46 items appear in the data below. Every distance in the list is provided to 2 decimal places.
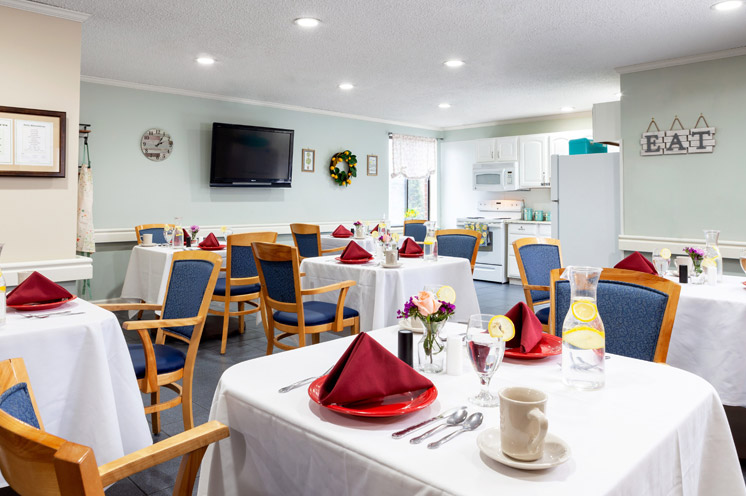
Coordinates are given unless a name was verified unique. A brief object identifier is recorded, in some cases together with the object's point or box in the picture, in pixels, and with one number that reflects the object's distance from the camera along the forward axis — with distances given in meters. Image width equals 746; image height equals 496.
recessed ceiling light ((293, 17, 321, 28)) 3.71
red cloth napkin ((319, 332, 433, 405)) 1.04
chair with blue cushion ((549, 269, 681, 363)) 1.71
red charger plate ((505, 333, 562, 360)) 1.37
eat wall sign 4.69
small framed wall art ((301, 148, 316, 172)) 7.34
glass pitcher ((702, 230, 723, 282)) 2.63
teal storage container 6.00
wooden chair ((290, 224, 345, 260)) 5.18
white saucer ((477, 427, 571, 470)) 0.82
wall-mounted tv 6.36
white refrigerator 5.46
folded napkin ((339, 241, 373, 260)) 3.59
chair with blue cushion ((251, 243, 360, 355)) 3.05
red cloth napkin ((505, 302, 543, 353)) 1.40
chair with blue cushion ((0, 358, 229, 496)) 0.68
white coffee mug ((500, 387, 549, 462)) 0.84
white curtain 8.49
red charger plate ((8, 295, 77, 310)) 2.03
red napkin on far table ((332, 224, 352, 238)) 6.11
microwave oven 7.91
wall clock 5.88
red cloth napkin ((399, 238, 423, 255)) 3.98
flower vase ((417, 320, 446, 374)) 1.31
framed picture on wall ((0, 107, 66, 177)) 3.36
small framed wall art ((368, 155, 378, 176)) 8.18
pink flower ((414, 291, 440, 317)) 1.32
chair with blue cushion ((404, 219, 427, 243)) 6.28
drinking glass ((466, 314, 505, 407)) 1.07
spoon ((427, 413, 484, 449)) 0.92
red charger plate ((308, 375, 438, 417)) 1.00
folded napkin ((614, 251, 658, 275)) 2.61
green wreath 7.65
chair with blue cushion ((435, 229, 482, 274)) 4.36
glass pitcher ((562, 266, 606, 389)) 1.18
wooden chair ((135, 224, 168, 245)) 5.45
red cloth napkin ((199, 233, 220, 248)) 4.79
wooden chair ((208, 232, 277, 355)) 4.16
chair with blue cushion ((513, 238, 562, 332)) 3.69
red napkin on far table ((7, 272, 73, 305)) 2.07
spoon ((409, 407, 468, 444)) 0.93
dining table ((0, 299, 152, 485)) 1.79
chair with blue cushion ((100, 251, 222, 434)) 2.24
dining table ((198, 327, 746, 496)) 0.83
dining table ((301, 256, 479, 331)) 3.27
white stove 7.73
